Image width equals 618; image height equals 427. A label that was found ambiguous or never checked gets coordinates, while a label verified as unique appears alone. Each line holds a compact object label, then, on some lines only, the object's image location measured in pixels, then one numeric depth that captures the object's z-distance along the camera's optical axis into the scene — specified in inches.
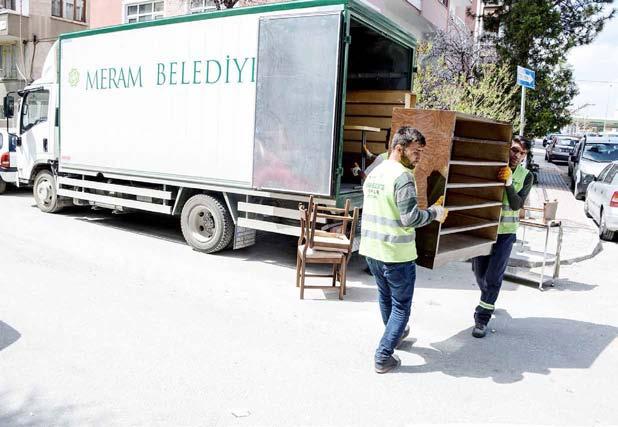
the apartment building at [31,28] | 1074.7
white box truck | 259.0
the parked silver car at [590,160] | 608.4
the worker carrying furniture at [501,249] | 202.4
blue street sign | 357.9
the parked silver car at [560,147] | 1188.5
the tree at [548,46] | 653.9
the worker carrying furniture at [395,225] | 158.6
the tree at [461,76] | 500.7
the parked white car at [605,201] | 398.0
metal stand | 273.3
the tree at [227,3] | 553.1
